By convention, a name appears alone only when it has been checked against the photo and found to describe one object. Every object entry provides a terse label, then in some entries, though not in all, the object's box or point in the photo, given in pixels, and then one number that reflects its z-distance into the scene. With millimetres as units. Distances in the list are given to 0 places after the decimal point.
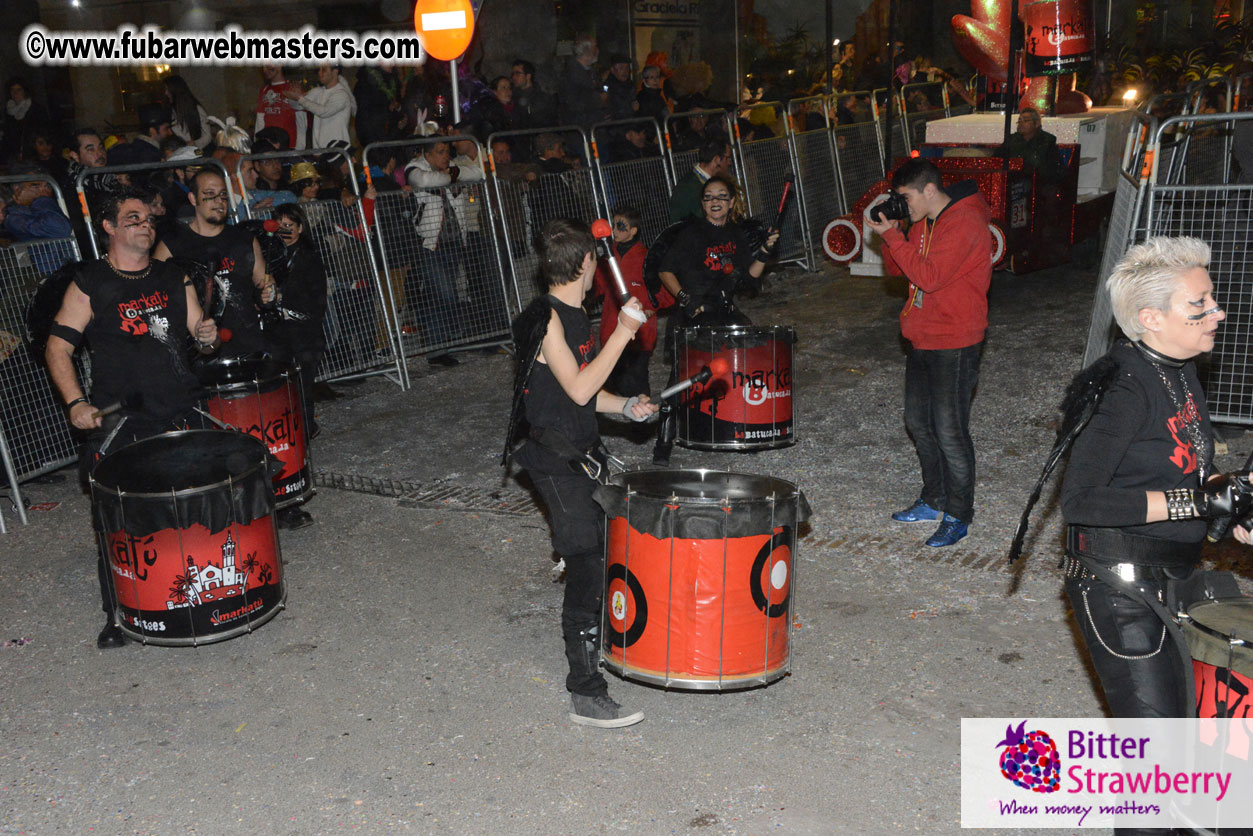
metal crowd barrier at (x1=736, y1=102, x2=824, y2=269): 13859
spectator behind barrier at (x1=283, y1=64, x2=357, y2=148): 12188
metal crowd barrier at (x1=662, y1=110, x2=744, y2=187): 13016
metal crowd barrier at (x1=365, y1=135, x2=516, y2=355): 10516
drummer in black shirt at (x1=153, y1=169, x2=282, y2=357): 6805
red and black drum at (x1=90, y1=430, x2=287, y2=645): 4852
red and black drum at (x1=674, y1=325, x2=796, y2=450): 7426
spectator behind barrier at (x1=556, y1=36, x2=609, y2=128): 14000
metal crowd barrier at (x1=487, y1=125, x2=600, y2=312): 11234
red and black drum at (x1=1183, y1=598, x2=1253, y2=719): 2840
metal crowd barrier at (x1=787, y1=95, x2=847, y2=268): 14594
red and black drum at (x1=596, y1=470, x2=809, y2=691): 4164
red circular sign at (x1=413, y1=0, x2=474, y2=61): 11898
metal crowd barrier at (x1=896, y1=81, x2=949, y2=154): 17344
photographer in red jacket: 5863
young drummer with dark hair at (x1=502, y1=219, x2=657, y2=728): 4371
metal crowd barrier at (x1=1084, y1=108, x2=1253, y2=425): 7027
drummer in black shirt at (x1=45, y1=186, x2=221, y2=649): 5383
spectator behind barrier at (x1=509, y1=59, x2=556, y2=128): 13570
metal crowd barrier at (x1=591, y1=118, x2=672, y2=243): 12273
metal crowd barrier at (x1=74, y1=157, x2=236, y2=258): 7930
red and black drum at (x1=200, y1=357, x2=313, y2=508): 6270
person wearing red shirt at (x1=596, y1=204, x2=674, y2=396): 7504
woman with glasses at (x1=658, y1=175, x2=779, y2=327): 7781
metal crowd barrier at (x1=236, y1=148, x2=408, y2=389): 9992
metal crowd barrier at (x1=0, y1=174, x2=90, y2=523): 7480
